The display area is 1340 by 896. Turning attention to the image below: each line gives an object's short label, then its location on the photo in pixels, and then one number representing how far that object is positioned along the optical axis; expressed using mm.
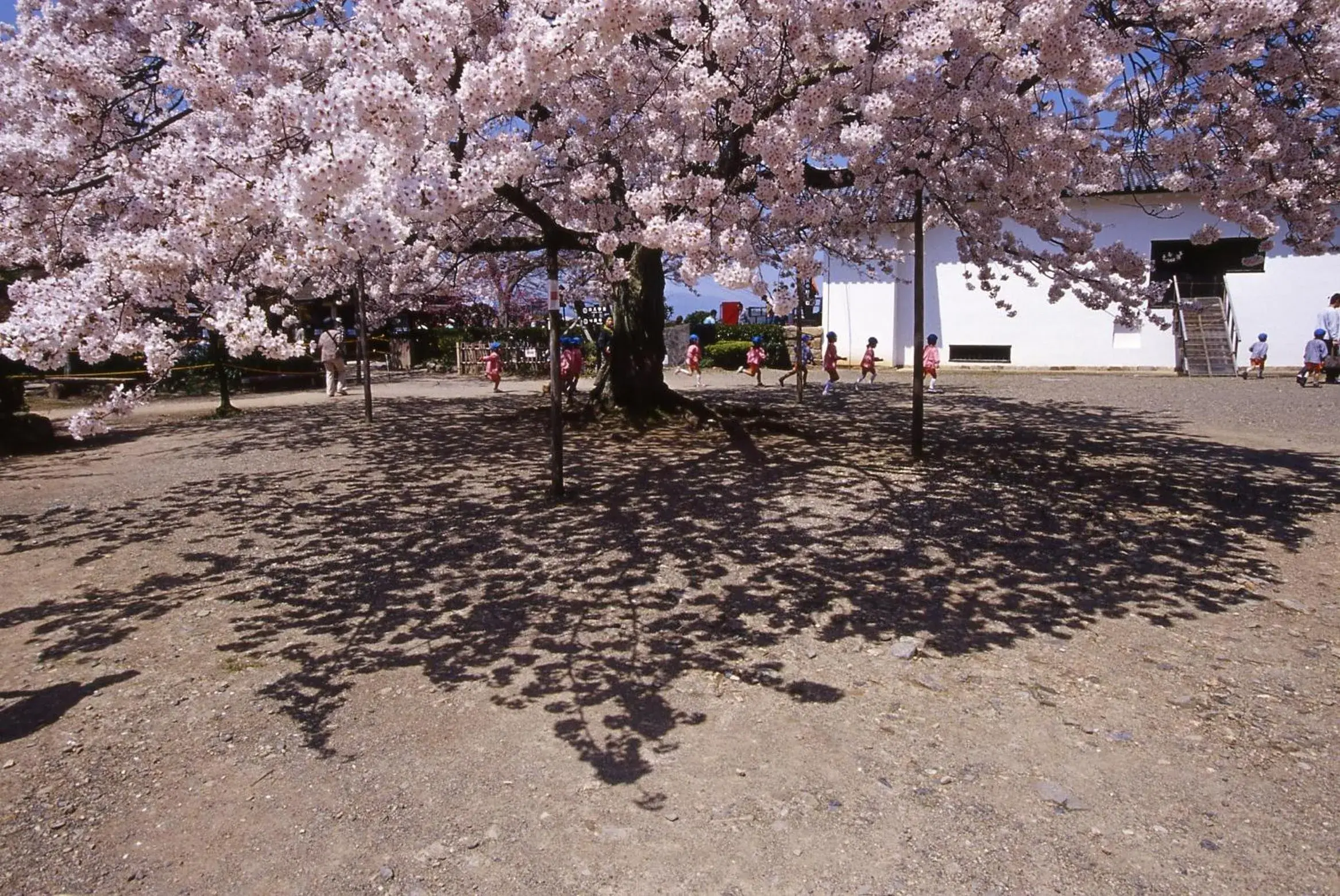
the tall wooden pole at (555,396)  7547
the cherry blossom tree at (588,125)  5223
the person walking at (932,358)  16781
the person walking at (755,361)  21922
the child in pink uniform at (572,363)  16906
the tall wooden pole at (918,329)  8869
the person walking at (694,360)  22266
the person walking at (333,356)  20250
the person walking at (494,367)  21797
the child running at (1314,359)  19516
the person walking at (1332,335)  20297
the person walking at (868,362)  18641
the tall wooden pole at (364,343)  13859
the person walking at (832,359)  18422
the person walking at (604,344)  14466
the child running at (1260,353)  21891
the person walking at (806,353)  28656
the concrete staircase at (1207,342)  23359
